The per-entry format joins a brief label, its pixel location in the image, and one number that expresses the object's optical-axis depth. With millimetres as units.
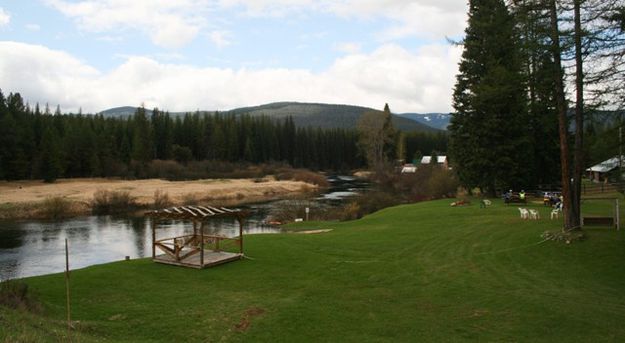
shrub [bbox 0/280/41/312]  10602
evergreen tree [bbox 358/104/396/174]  87375
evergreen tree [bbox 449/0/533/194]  36344
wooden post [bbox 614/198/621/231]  18238
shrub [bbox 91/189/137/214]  49844
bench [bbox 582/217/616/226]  18797
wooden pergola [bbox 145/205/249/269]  18125
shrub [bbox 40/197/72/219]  44344
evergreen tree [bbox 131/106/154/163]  88250
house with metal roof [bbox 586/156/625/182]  16044
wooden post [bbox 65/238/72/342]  8402
